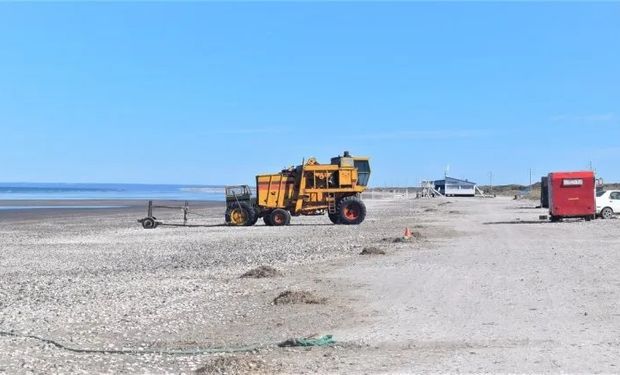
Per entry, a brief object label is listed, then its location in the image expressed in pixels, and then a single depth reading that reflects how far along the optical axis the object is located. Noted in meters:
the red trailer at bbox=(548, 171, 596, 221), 36.34
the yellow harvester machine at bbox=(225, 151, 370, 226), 35.28
